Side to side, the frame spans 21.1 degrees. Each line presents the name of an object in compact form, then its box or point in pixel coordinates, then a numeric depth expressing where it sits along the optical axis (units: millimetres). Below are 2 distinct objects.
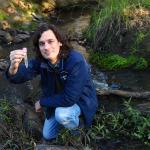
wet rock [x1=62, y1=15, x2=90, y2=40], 7843
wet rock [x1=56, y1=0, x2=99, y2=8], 10234
